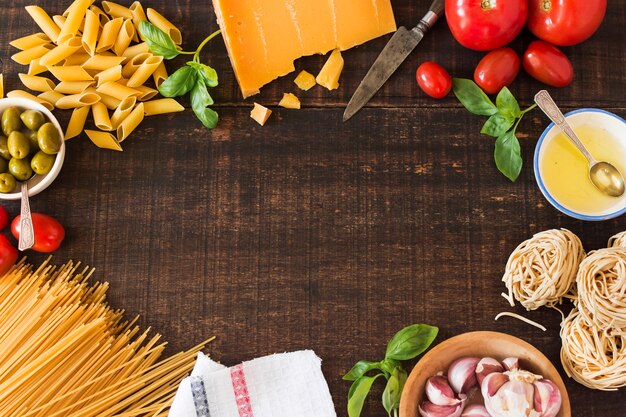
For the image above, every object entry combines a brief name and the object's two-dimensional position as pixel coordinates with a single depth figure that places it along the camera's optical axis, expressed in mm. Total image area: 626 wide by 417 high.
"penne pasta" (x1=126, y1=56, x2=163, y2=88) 1821
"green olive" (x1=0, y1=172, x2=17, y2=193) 1741
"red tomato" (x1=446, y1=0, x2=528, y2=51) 1740
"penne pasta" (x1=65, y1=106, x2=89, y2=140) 1838
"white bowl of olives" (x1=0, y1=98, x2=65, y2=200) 1737
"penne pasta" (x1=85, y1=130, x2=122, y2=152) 1831
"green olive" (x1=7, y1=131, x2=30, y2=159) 1723
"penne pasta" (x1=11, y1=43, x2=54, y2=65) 1847
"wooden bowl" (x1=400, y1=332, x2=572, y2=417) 1591
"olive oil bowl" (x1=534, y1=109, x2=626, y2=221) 1751
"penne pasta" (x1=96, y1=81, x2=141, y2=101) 1820
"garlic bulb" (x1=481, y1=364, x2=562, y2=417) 1541
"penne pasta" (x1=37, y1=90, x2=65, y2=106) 1845
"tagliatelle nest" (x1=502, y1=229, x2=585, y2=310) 1674
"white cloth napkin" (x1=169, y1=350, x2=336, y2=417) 1738
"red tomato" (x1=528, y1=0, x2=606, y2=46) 1738
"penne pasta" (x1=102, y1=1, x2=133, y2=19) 1875
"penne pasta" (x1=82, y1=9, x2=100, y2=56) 1821
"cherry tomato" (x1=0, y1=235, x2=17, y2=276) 1756
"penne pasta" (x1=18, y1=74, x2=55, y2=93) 1839
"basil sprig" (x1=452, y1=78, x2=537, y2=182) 1808
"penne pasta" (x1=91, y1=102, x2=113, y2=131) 1815
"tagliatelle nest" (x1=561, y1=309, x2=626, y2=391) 1623
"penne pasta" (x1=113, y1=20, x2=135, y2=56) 1847
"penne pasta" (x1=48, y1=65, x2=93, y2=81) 1820
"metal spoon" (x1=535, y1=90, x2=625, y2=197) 1731
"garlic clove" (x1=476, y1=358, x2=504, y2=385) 1606
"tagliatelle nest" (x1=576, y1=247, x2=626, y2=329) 1583
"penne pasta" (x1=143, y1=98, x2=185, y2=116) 1848
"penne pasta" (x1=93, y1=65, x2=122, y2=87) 1811
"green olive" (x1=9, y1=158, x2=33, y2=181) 1745
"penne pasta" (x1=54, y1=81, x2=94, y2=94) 1842
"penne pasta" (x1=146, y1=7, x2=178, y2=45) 1854
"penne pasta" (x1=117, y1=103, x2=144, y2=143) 1816
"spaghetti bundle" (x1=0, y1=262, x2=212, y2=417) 1677
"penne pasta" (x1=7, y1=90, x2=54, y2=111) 1813
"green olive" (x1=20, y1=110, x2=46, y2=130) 1752
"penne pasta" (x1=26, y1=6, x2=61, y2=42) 1855
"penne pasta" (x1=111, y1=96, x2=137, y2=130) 1817
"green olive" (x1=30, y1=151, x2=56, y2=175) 1750
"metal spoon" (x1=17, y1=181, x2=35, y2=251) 1718
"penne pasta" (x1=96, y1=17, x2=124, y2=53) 1838
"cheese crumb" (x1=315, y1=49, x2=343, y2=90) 1863
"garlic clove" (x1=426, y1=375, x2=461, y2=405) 1602
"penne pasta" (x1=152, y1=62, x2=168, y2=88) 1857
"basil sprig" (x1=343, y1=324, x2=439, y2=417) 1708
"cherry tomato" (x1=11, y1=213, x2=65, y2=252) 1765
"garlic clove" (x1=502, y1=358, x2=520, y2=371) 1604
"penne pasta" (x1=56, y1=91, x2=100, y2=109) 1825
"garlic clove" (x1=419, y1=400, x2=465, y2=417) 1603
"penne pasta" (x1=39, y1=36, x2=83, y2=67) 1817
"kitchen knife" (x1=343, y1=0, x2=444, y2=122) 1866
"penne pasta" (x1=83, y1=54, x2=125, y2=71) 1832
